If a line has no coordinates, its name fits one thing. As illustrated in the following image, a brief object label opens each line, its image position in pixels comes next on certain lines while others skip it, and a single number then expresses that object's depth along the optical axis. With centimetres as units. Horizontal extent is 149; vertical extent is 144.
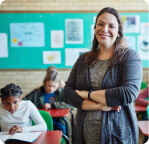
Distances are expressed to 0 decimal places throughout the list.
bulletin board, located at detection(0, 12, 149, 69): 381
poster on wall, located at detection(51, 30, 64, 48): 385
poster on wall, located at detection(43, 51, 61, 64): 387
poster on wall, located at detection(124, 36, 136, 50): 386
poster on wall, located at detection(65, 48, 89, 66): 386
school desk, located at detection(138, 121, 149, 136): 165
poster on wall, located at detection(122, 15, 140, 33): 381
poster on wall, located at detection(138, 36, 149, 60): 387
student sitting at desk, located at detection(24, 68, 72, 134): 263
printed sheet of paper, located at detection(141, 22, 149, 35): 384
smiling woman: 106
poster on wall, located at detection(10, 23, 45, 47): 382
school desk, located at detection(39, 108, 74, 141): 234
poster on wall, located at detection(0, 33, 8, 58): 382
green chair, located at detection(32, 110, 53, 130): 193
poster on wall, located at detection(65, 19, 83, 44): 382
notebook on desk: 137
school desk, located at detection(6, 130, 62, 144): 139
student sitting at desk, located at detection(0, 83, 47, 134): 175
